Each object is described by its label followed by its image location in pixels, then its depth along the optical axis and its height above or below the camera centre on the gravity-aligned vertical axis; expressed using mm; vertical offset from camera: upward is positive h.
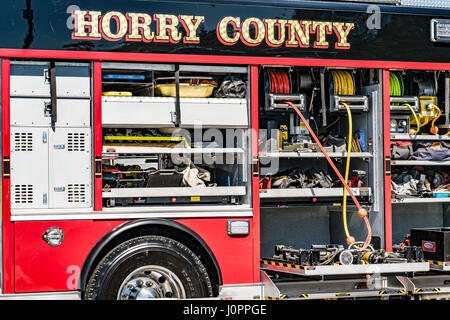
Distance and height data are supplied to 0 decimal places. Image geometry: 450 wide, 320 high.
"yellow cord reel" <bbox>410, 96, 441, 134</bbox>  15016 +783
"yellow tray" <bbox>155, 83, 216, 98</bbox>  13102 +940
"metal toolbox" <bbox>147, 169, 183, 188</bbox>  12992 +48
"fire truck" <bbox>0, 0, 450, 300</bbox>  12008 +392
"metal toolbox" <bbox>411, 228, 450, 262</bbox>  13797 -672
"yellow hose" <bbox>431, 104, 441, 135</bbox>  15051 +768
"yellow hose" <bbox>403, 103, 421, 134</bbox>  14656 +744
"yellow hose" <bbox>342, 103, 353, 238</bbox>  13969 +248
